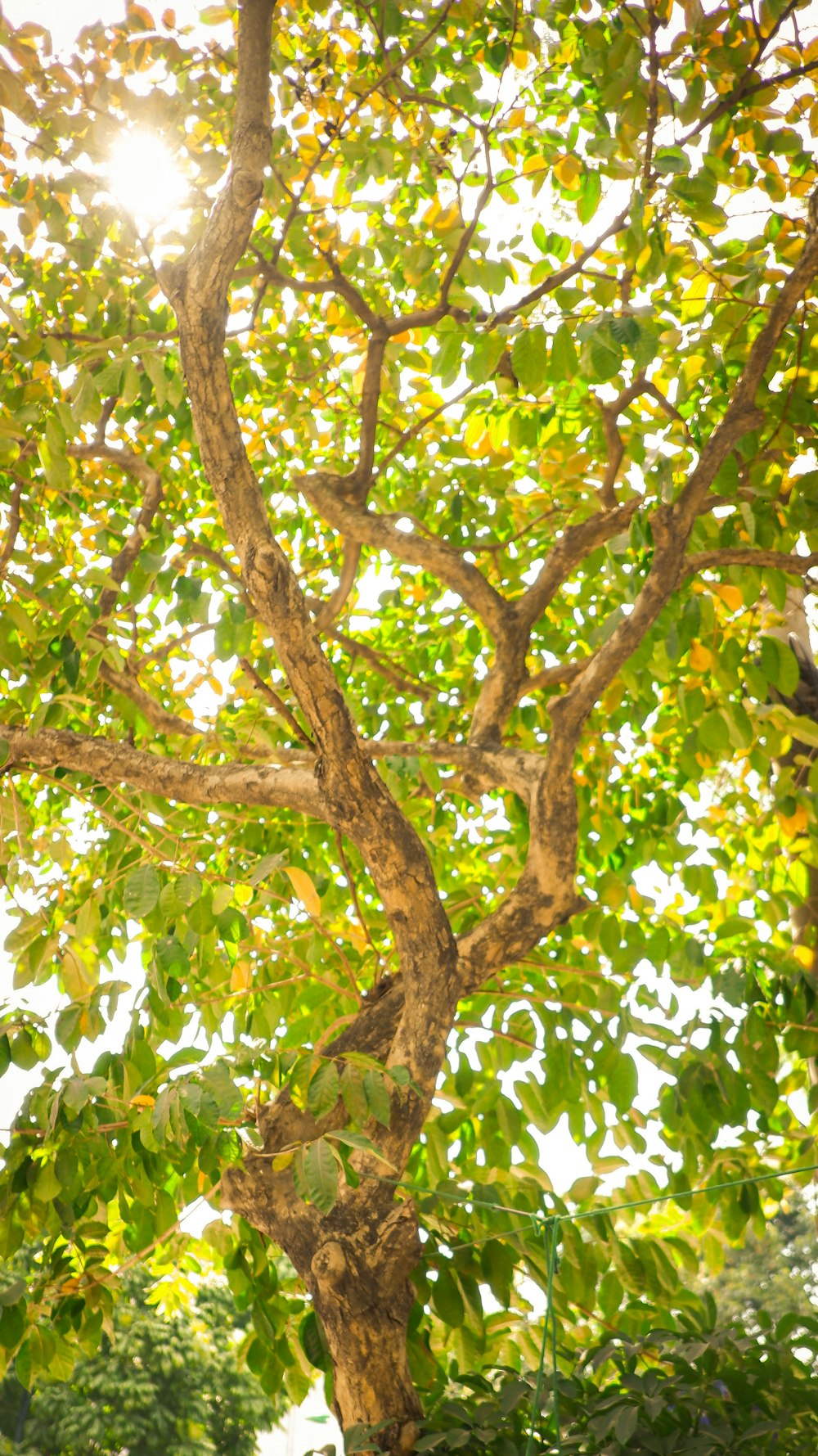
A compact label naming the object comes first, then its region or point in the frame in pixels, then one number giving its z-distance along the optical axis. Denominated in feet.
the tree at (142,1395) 26.91
